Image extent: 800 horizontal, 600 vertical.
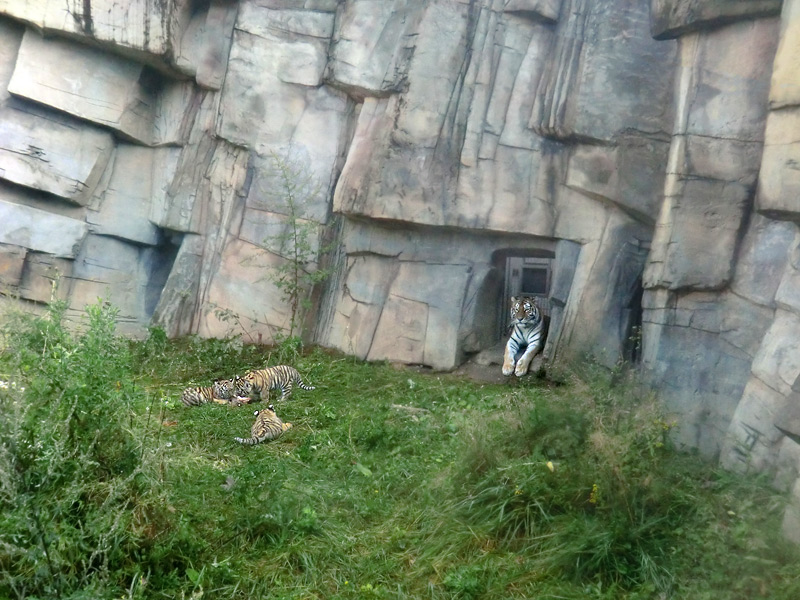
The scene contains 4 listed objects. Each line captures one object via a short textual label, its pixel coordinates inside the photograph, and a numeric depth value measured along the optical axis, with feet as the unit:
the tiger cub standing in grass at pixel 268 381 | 28.99
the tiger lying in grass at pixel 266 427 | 23.50
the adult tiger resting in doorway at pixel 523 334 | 31.50
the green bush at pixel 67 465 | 13.94
